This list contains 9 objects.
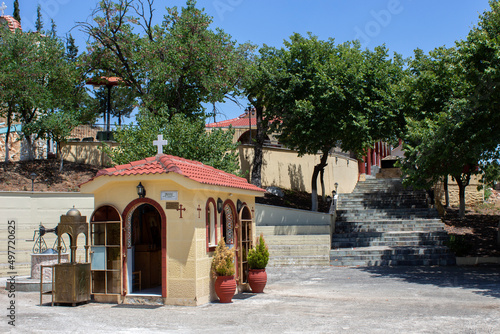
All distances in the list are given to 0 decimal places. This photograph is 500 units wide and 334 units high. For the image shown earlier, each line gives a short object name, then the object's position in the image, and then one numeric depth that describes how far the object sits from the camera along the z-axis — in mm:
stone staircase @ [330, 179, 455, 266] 18609
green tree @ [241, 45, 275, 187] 24328
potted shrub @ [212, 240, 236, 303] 10570
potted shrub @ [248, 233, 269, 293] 11930
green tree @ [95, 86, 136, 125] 40281
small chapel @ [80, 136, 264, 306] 10102
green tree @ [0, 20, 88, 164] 23453
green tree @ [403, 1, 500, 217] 13602
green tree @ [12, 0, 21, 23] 53219
